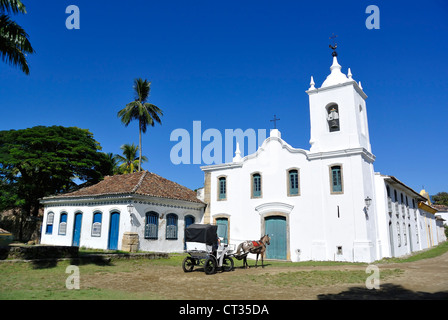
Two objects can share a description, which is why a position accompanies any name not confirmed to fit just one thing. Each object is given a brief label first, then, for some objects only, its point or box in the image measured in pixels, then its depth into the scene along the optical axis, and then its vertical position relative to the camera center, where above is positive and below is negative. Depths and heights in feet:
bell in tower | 61.41 +21.53
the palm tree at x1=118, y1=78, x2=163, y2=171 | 102.62 +38.94
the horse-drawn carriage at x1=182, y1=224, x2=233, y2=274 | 38.28 -1.99
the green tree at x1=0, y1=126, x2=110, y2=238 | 82.07 +17.77
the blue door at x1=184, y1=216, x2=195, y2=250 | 72.61 +3.28
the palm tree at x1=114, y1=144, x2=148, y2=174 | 126.62 +30.07
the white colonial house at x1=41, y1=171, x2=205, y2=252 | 63.00 +4.22
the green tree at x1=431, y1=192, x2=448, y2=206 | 195.23 +22.93
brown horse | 43.39 -1.81
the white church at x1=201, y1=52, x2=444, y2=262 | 55.47 +8.05
